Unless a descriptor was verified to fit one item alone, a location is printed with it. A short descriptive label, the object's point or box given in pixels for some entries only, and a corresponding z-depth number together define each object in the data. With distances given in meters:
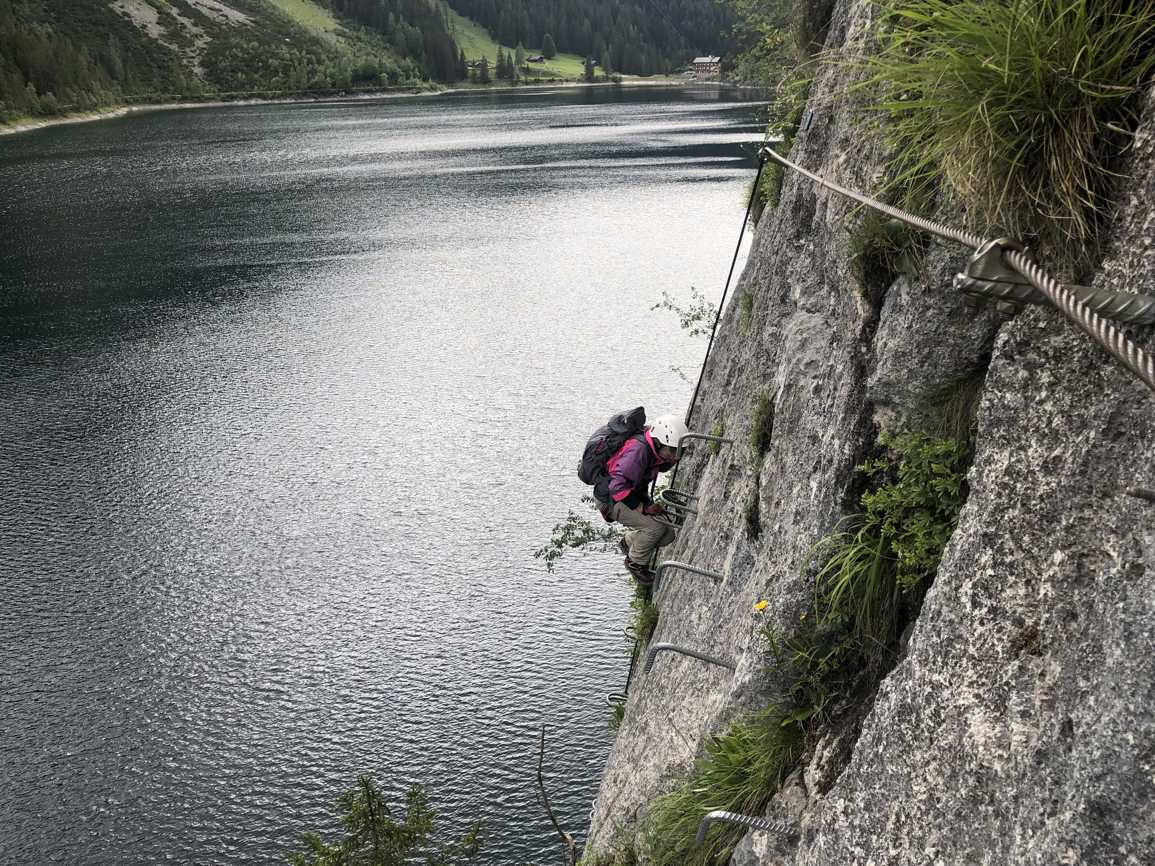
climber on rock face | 11.59
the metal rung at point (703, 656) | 7.14
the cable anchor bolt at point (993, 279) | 3.82
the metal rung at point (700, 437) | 10.00
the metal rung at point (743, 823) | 5.51
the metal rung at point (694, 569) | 8.69
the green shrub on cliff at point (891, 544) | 4.93
